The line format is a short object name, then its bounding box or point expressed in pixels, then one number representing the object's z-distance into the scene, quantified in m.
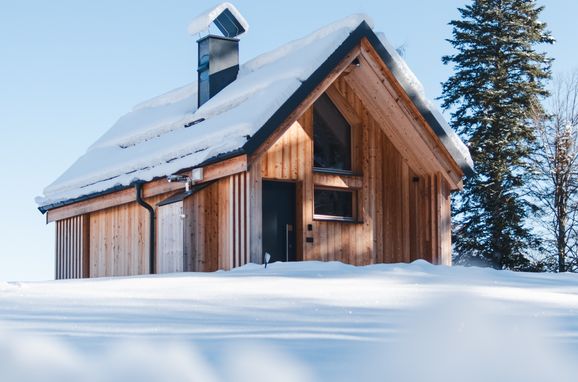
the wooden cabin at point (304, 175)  17.64
